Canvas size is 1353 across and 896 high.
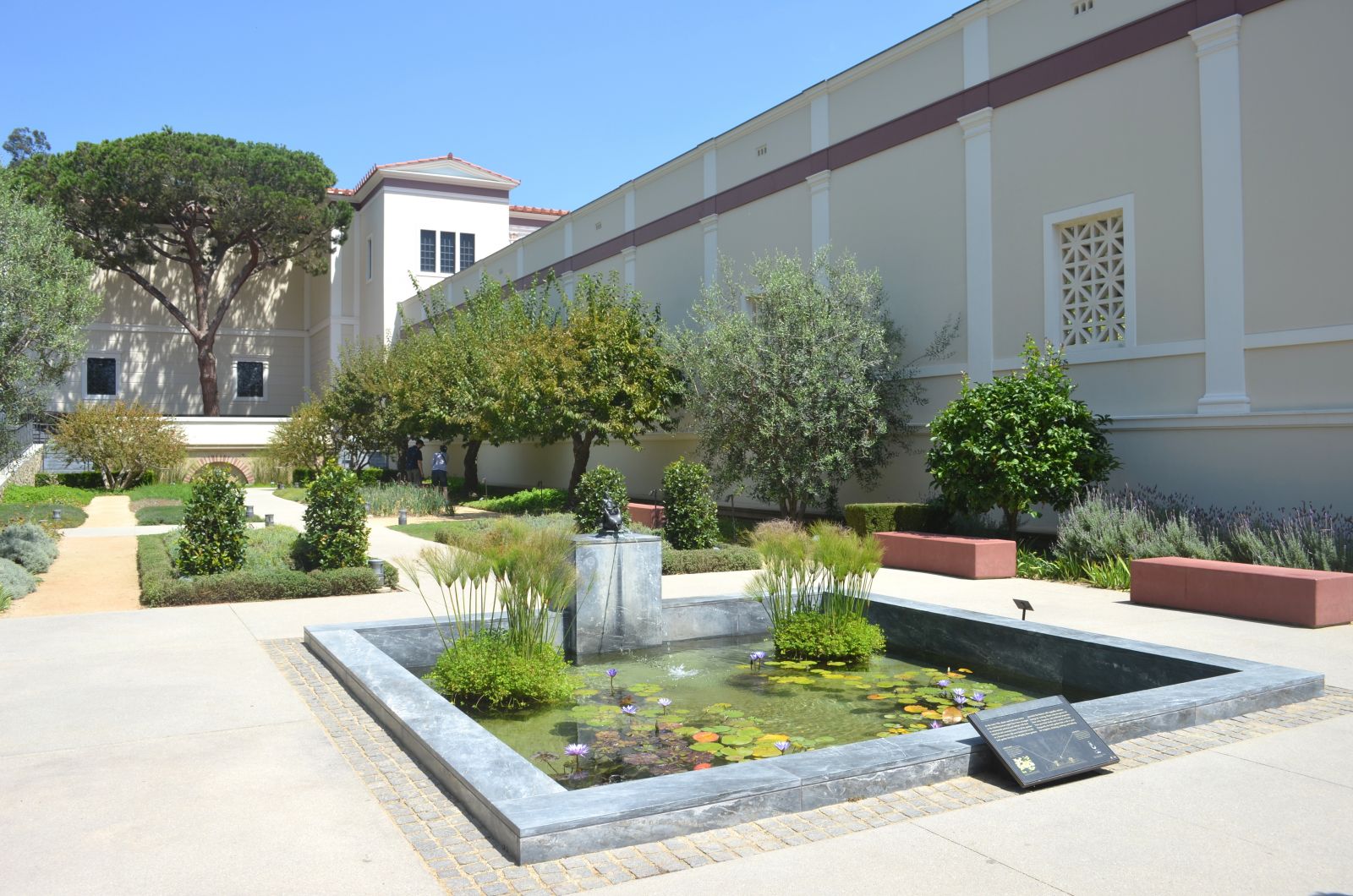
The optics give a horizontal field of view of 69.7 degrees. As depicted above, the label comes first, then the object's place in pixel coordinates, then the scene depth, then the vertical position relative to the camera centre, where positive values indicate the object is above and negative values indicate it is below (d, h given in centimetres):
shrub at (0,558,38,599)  1099 -131
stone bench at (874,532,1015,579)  1282 -132
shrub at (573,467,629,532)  1481 -45
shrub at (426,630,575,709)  654 -144
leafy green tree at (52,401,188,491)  2936 +81
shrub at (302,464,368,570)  1244 -80
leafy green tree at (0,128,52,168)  5850 +1989
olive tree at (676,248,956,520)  1711 +136
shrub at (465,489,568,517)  2297 -99
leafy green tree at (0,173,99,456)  1241 +210
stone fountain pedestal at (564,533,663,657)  846 -119
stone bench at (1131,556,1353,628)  917 -135
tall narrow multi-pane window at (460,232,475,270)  4331 +966
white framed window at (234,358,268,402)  5056 +453
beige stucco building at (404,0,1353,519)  1232 +385
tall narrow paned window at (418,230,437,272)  4250 +934
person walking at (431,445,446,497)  3378 -15
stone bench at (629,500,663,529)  1727 -97
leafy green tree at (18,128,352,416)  3812 +1072
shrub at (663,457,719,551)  1509 -72
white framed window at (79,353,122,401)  4697 +438
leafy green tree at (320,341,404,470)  2920 +184
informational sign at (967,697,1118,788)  470 -142
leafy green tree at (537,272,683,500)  2117 +188
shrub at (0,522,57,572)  1305 -111
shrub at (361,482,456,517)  2467 -96
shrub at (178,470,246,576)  1187 -80
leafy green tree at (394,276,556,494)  2167 +228
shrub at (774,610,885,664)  793 -146
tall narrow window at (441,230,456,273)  4303 +936
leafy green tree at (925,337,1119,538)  1340 +20
